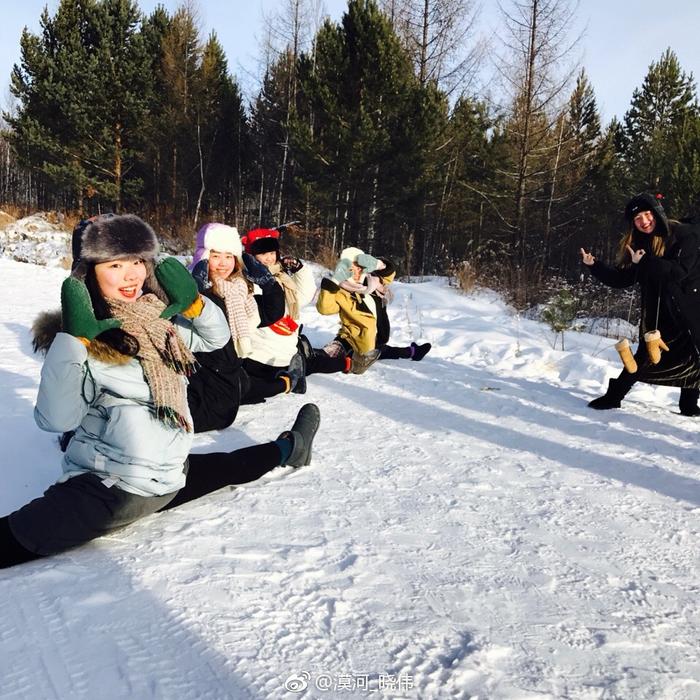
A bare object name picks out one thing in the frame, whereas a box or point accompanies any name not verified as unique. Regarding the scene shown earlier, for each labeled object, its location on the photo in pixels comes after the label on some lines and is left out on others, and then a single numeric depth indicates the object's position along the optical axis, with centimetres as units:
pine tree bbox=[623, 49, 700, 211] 1862
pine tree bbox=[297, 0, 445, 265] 1622
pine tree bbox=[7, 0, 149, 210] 1812
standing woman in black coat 375
